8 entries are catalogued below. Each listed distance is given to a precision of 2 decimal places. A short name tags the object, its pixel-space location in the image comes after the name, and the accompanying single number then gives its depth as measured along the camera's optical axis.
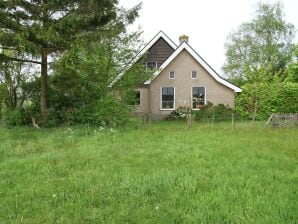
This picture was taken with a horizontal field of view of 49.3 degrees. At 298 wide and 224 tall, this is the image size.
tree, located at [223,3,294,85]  40.31
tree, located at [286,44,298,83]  28.43
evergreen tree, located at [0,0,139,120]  13.98
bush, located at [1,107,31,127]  17.47
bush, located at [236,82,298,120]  22.26
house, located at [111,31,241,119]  23.72
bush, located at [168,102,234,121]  22.62
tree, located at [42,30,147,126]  15.83
